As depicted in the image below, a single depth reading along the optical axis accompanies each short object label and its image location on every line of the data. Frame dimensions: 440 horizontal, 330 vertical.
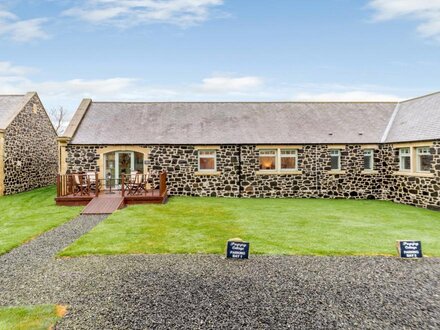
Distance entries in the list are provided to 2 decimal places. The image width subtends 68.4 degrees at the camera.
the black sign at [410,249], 7.40
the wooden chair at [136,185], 15.76
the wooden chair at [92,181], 15.41
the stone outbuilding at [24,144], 19.78
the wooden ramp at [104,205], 13.40
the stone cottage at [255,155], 18.25
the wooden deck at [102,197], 14.28
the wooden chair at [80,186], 15.57
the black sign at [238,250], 7.28
